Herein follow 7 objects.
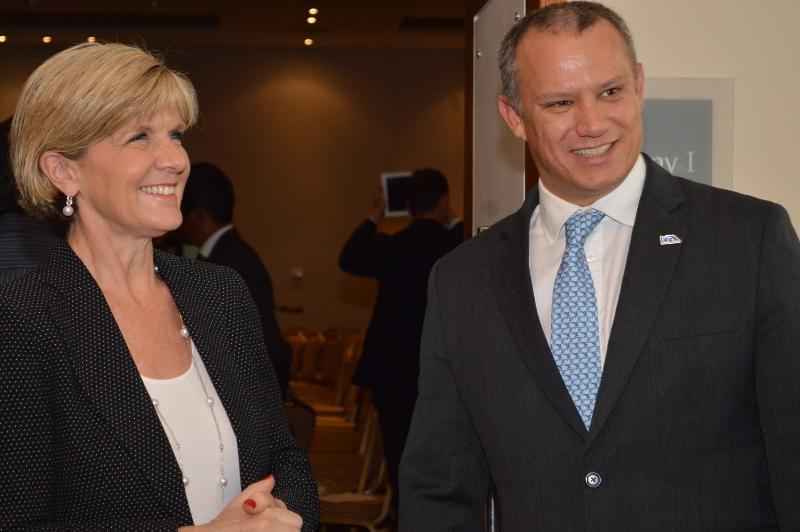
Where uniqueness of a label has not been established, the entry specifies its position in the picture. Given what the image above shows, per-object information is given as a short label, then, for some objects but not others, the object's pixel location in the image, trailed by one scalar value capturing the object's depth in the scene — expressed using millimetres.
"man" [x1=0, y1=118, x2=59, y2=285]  3074
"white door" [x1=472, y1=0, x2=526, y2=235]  3219
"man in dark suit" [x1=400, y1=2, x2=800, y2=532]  2035
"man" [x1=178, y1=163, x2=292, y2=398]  4578
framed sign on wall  2959
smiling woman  1997
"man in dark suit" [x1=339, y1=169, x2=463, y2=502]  5605
